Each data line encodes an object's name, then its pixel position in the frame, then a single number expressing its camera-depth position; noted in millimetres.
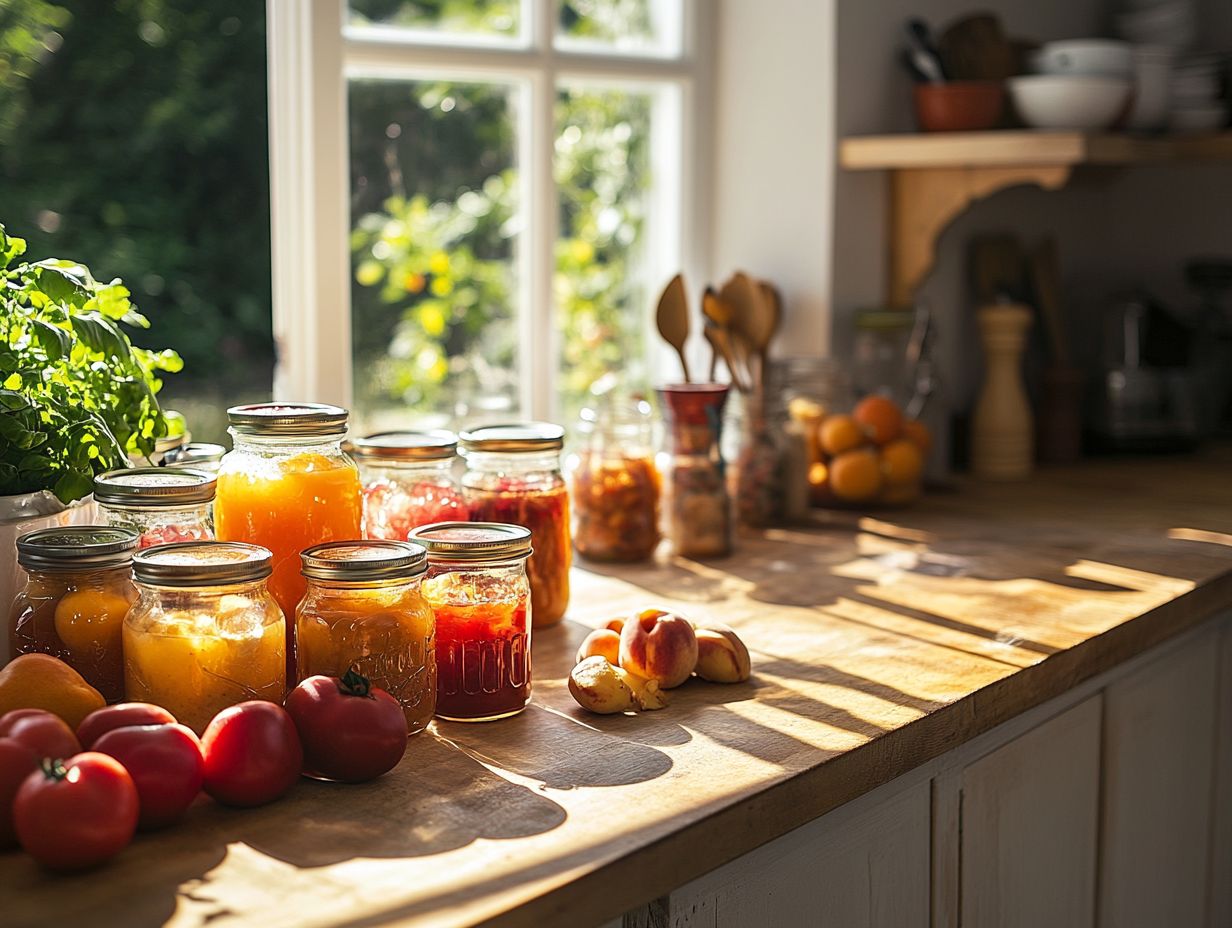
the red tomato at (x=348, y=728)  1045
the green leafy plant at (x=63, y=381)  1185
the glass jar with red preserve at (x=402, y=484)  1433
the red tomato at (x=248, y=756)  1002
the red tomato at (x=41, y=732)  951
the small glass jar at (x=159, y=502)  1210
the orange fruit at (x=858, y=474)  2117
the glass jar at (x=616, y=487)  1803
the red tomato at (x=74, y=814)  889
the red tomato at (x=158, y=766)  957
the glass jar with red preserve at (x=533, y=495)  1477
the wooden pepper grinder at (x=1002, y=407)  2484
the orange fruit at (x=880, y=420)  2180
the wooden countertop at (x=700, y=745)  892
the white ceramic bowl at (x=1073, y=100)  2139
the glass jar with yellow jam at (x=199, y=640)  1066
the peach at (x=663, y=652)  1289
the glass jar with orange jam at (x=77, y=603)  1114
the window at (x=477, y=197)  1935
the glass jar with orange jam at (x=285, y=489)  1223
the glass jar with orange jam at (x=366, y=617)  1113
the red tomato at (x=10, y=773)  923
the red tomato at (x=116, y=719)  997
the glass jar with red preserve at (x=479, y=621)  1204
